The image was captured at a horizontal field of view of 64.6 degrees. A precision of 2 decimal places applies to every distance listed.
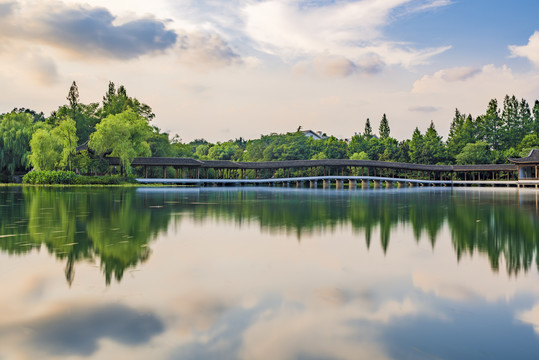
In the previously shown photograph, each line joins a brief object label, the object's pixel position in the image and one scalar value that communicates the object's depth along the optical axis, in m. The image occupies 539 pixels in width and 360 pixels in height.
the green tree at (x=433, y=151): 62.12
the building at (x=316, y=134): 100.02
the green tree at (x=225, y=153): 82.25
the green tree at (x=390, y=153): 64.62
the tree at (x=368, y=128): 88.68
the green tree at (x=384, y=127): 84.75
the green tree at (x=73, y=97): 56.44
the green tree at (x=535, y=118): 64.94
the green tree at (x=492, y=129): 65.50
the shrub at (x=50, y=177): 36.09
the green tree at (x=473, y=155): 58.97
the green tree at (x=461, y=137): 63.75
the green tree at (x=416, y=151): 63.00
